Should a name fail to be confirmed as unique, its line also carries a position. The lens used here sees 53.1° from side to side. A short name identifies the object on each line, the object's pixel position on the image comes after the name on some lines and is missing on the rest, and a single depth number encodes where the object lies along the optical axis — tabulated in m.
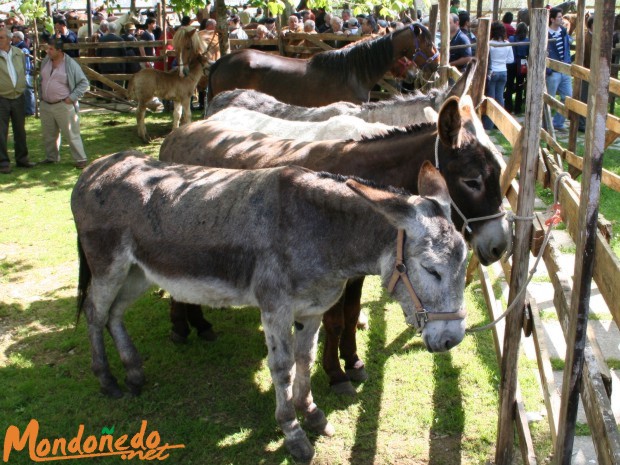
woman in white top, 12.16
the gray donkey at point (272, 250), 3.34
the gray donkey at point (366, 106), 5.62
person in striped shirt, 11.83
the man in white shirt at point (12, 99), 10.44
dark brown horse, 10.29
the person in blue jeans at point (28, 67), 15.27
